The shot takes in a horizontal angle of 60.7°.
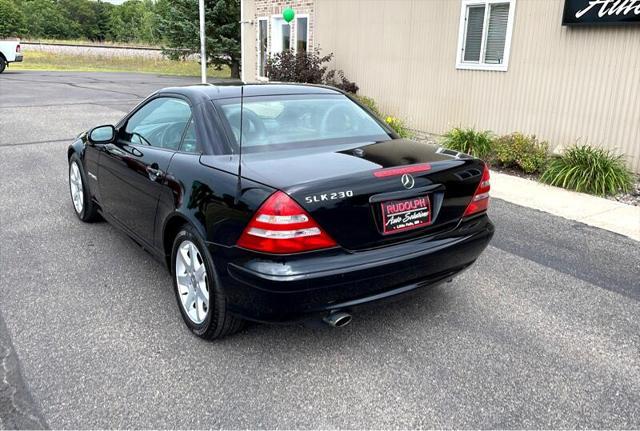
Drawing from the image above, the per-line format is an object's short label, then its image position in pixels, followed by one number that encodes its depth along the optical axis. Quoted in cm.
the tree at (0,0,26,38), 6569
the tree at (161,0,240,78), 2714
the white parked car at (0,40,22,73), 2575
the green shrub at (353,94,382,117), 1241
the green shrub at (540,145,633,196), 730
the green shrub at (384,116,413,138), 1093
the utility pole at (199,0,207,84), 1638
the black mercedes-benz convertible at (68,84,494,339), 283
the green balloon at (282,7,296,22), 1530
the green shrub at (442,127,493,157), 895
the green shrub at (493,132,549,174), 827
